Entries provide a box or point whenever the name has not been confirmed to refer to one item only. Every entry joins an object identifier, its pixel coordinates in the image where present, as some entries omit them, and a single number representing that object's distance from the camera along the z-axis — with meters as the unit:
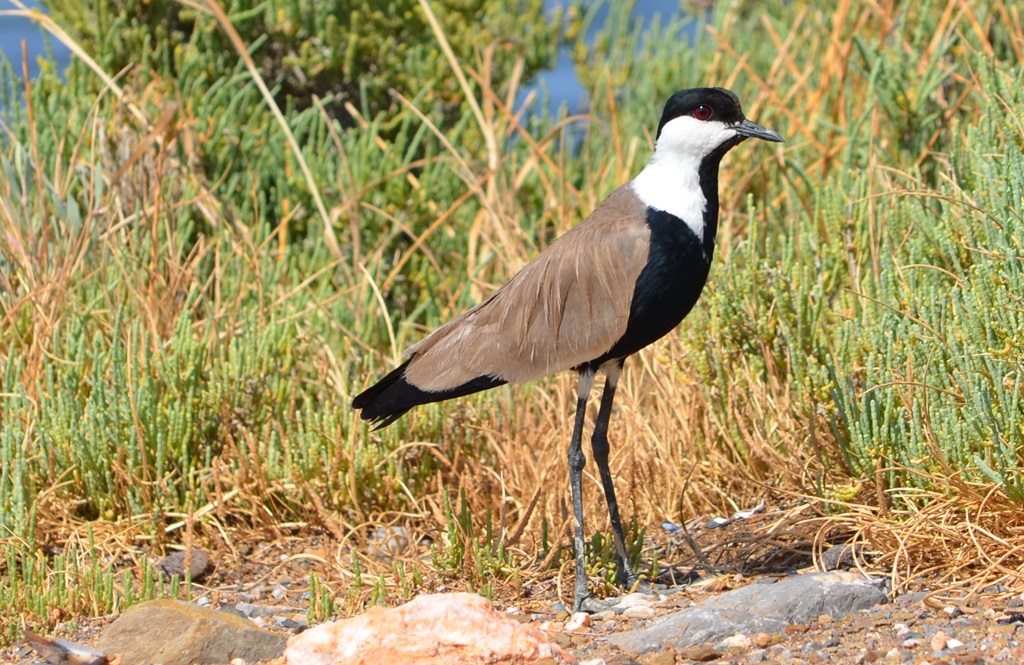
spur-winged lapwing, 7.59
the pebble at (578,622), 7.14
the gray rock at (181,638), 6.49
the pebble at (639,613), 7.21
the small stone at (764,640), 6.30
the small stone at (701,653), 6.22
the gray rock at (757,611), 6.47
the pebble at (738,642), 6.32
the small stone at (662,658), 6.21
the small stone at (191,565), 8.34
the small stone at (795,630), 6.40
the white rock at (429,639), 5.91
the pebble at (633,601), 7.39
